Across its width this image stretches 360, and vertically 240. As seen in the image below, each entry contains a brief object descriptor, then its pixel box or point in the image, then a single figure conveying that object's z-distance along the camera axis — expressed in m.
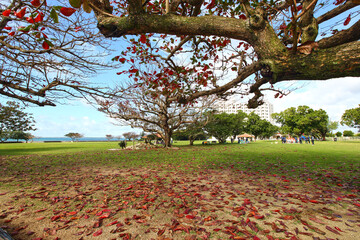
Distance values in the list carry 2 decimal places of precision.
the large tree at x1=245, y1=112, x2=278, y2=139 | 46.72
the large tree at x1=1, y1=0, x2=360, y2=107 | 2.45
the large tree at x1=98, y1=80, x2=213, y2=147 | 17.45
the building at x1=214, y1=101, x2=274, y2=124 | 153.94
